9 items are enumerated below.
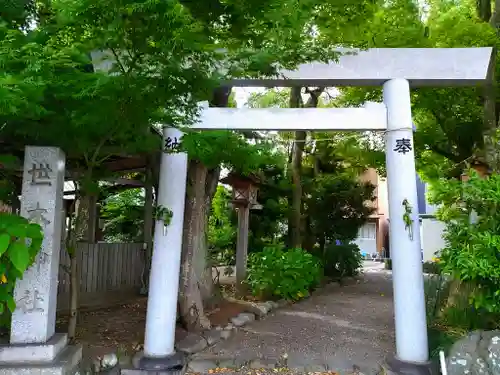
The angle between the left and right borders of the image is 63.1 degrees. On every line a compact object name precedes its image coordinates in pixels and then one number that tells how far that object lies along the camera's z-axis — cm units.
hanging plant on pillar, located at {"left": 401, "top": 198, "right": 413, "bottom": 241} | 525
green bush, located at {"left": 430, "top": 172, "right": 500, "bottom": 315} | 446
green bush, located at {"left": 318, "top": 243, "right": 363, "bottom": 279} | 1420
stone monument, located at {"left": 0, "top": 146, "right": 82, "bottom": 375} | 448
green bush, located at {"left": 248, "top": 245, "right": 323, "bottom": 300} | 955
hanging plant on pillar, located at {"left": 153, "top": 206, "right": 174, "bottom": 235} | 547
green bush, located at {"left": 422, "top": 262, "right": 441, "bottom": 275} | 753
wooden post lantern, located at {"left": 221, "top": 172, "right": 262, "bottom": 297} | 1053
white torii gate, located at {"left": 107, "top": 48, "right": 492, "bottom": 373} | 523
